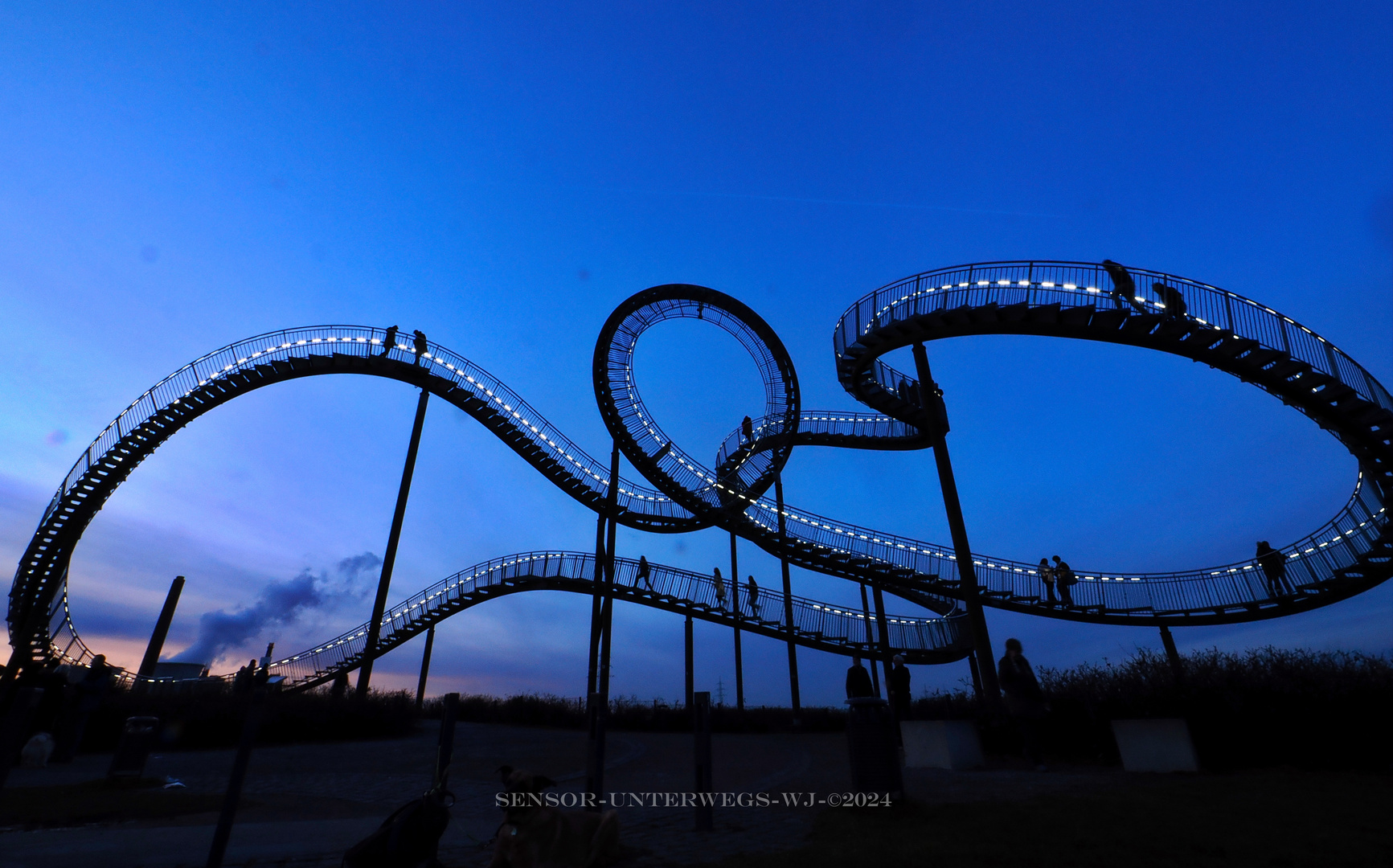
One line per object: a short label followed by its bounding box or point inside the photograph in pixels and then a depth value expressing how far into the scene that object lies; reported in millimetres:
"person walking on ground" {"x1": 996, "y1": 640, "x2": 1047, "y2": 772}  8898
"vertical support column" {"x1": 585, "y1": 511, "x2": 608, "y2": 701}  21859
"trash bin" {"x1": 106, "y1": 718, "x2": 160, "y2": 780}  9389
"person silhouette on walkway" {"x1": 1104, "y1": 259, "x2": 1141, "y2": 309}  15602
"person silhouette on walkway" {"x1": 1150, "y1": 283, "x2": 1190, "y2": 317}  15742
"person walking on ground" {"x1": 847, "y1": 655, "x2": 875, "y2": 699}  12688
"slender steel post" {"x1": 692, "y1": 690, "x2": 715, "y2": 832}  6078
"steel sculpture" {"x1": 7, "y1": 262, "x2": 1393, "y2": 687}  15531
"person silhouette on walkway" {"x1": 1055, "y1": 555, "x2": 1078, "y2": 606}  19750
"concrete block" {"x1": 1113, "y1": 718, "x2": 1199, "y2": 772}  8500
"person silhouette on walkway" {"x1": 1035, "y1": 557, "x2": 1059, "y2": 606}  19662
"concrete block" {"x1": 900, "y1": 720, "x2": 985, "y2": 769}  10000
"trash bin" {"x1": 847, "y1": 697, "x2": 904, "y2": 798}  6312
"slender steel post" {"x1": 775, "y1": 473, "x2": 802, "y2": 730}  21656
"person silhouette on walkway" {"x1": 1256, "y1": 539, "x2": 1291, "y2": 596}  18078
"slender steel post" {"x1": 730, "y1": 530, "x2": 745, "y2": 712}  22734
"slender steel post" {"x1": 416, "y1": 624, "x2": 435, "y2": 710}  23781
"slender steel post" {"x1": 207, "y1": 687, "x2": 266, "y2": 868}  4504
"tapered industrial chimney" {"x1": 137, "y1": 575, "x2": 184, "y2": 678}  24297
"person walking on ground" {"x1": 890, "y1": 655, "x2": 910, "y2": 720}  14828
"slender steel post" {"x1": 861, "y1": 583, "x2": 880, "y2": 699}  22703
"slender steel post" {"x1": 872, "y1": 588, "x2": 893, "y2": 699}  22562
